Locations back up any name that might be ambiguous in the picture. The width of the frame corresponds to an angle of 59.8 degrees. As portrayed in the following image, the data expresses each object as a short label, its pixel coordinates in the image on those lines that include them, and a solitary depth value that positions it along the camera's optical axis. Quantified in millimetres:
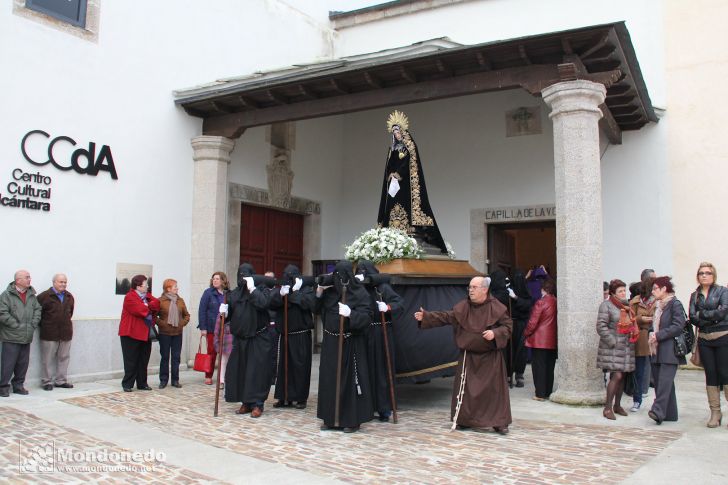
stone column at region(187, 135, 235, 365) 10070
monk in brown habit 5758
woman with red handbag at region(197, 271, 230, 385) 8484
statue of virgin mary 8078
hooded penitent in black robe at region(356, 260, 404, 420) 6289
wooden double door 11656
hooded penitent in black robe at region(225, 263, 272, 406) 6598
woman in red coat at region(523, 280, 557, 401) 7516
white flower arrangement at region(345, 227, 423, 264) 7406
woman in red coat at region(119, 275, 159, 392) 7855
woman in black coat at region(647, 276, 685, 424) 6059
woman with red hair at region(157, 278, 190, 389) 8336
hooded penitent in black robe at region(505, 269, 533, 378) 8383
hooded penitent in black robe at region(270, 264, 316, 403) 7052
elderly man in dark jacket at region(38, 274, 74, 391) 7898
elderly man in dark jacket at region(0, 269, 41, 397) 7367
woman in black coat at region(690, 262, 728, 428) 5875
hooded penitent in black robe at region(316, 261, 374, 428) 5875
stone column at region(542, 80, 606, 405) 7059
